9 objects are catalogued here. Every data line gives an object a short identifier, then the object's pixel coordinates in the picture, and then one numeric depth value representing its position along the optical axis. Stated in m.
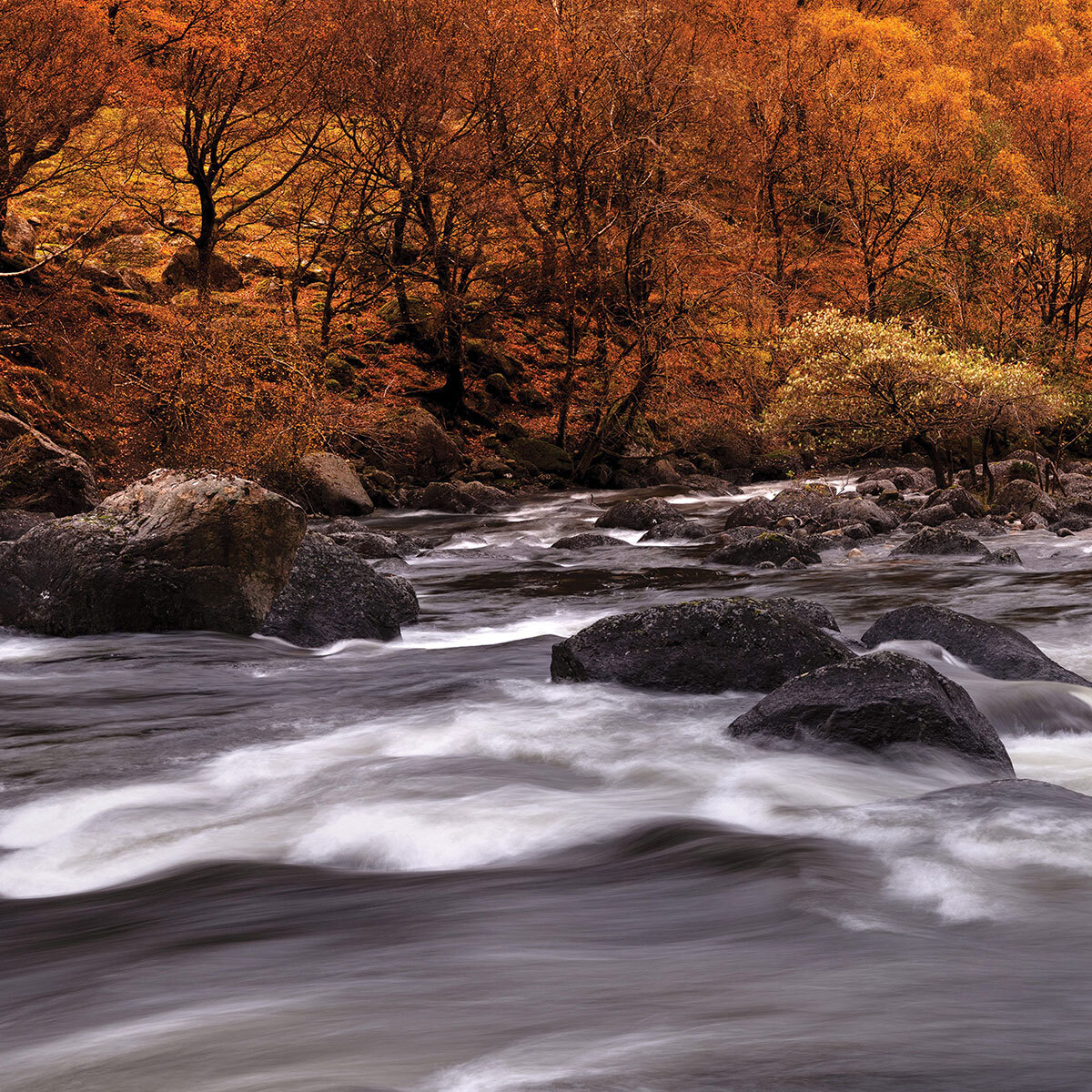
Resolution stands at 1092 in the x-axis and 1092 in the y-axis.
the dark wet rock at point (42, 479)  16.05
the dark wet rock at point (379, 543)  14.67
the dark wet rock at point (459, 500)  21.47
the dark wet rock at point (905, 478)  24.12
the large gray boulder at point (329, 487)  19.84
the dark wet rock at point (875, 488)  22.06
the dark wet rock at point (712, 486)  24.41
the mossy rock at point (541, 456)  26.12
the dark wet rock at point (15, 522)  13.42
